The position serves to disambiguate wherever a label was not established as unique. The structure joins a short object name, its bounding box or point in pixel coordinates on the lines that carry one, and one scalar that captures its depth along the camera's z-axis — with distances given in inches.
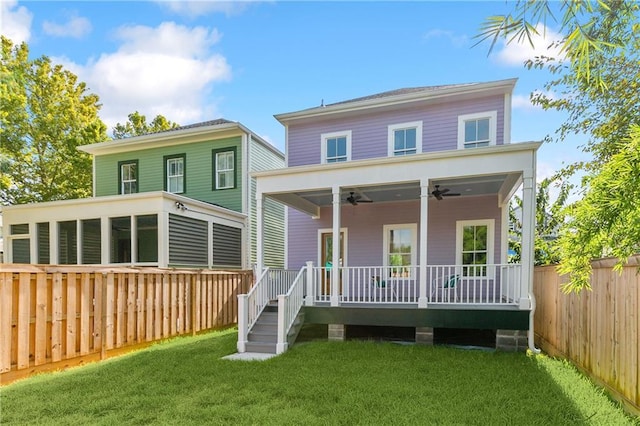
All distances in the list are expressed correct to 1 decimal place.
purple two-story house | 247.0
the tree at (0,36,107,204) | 638.3
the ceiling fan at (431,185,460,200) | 308.4
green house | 378.3
